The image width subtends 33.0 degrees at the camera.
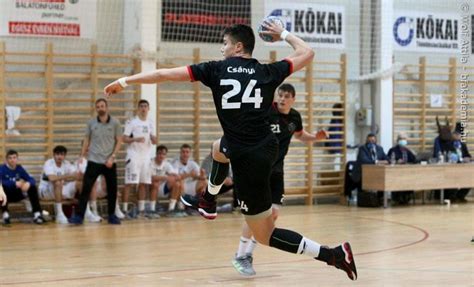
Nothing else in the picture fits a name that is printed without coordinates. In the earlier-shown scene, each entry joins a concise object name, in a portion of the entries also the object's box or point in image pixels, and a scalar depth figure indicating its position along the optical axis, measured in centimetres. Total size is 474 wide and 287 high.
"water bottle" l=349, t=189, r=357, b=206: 1645
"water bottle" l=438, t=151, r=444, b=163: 1641
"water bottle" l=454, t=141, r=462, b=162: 1684
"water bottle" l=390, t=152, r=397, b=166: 1588
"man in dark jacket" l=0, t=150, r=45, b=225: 1245
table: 1548
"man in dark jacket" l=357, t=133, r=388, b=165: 1586
